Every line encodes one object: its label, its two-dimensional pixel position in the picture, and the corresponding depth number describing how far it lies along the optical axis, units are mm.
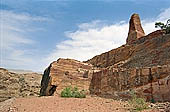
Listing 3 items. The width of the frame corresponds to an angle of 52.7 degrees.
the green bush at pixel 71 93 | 12113
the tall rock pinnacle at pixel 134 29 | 29172
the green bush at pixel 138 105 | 6491
